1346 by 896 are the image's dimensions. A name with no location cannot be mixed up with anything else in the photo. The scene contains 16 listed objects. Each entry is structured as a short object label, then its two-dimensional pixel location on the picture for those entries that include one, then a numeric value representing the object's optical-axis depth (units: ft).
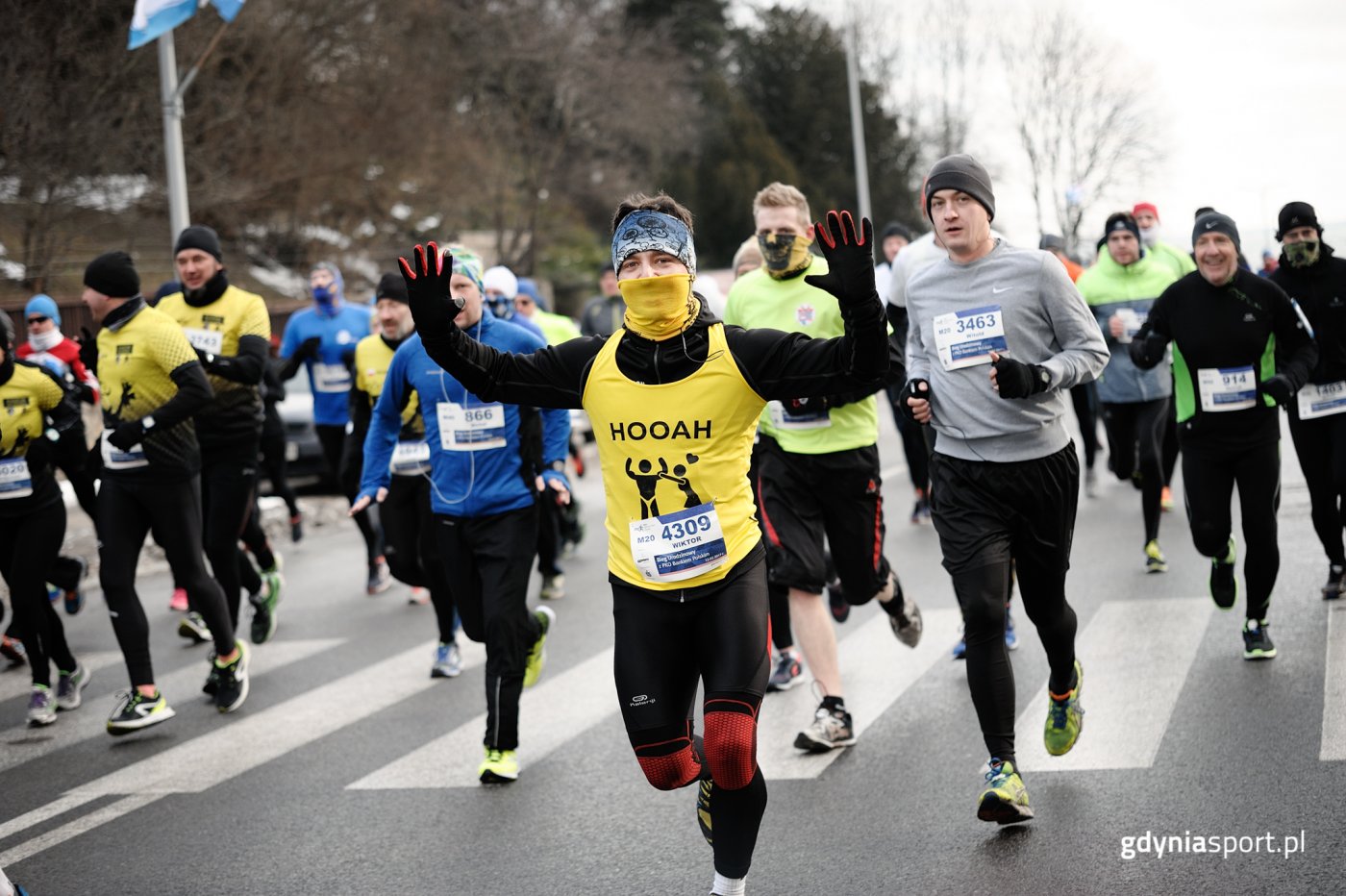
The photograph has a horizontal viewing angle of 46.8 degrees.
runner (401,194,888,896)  14.79
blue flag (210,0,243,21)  52.08
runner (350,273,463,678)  27.99
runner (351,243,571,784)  21.56
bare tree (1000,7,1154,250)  182.19
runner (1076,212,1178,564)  32.78
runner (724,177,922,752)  22.03
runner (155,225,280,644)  27.22
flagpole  55.36
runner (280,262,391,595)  39.09
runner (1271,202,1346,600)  24.88
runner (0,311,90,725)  25.85
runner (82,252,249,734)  24.67
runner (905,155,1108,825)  17.70
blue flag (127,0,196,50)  52.08
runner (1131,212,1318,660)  23.38
